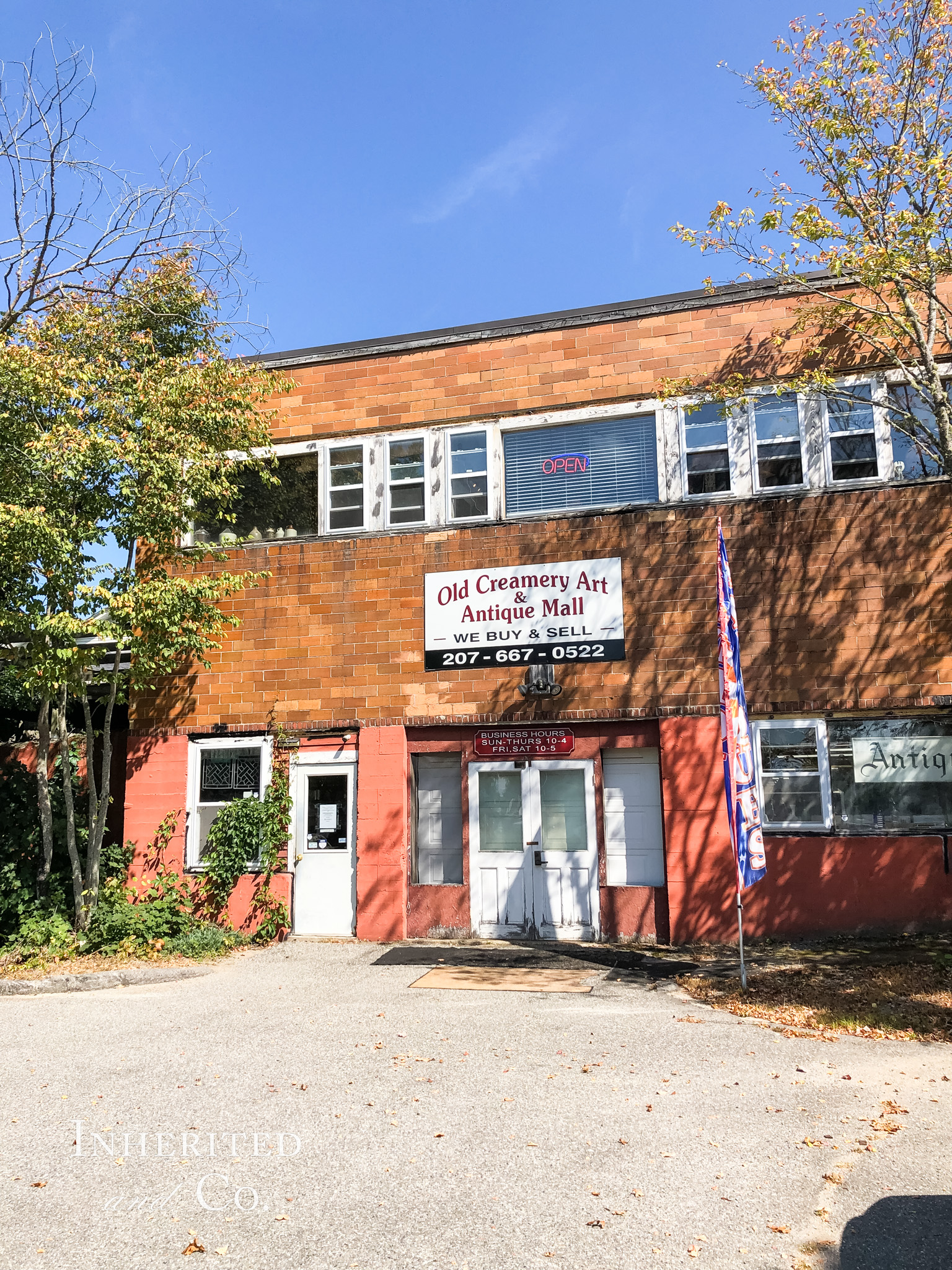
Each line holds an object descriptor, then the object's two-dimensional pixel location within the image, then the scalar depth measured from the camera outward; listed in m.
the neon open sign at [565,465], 12.27
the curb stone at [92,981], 9.94
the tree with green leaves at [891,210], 9.61
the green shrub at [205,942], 11.27
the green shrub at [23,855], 12.09
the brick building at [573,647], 10.94
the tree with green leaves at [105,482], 10.92
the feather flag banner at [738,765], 8.63
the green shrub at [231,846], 12.18
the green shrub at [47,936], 11.23
